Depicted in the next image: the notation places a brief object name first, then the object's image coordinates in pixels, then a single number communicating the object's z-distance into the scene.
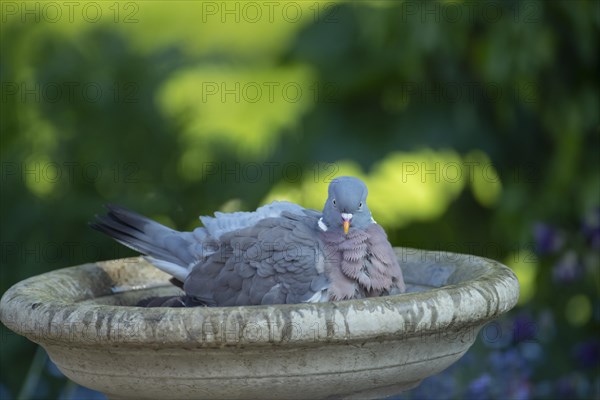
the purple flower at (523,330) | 6.42
